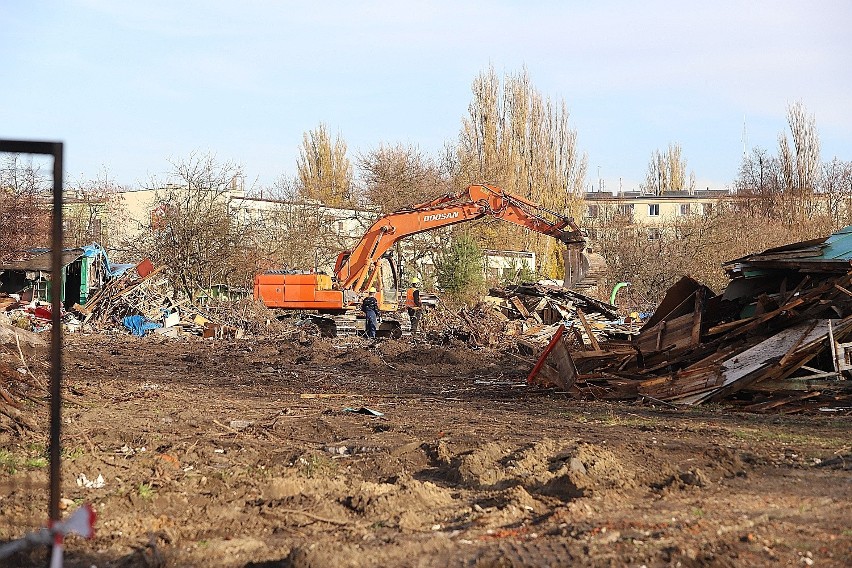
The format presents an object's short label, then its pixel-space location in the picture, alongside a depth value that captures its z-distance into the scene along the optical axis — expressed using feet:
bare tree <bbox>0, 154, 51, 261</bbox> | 85.69
